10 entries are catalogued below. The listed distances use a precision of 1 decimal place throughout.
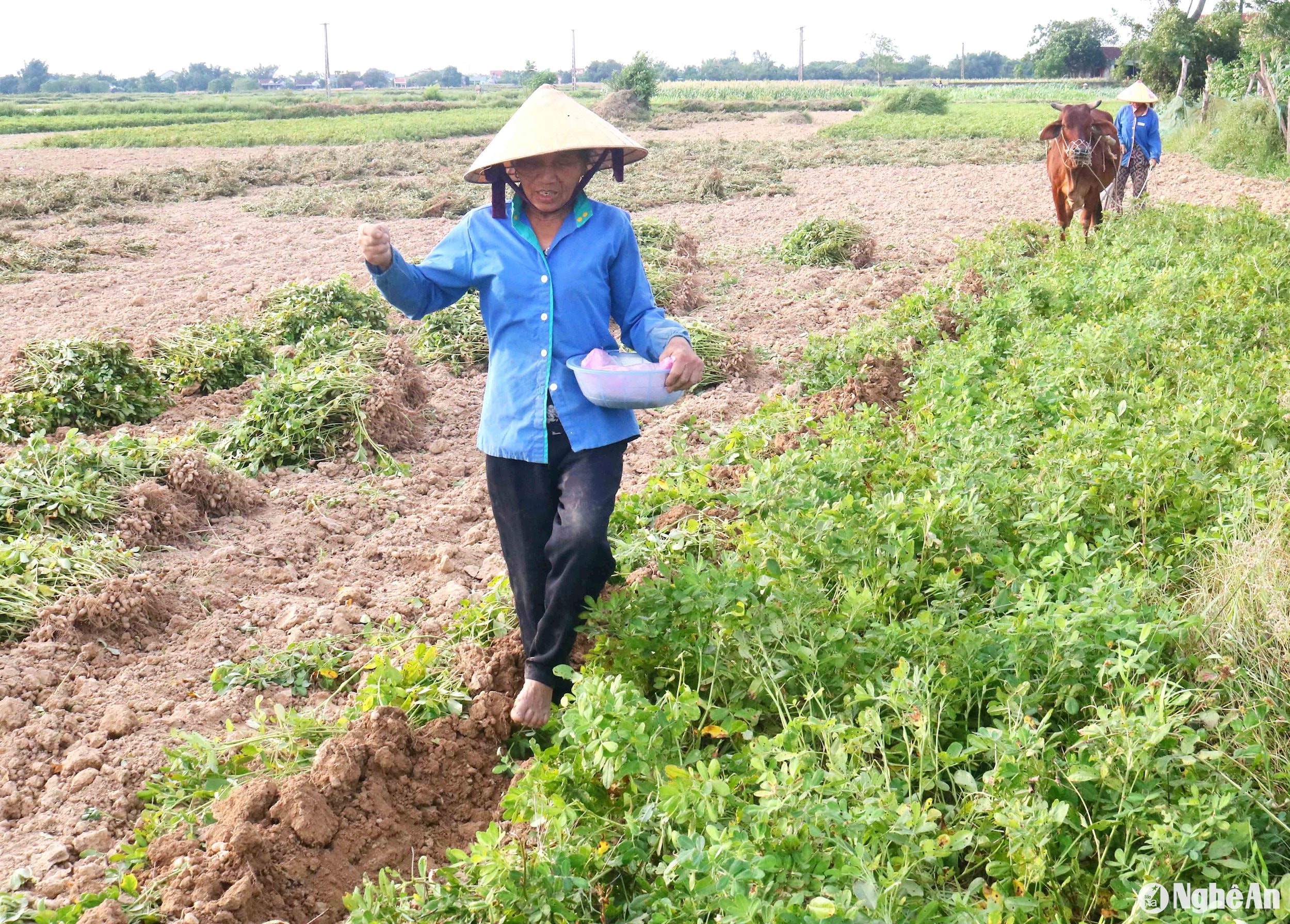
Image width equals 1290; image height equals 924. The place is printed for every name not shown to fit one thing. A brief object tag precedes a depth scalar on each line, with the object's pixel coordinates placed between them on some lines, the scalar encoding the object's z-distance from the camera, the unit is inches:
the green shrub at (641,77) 1469.0
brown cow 403.9
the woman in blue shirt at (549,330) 123.1
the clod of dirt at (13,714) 138.9
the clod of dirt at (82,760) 130.3
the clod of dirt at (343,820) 102.0
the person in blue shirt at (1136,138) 458.3
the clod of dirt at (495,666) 133.0
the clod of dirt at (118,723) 137.5
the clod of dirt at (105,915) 95.9
